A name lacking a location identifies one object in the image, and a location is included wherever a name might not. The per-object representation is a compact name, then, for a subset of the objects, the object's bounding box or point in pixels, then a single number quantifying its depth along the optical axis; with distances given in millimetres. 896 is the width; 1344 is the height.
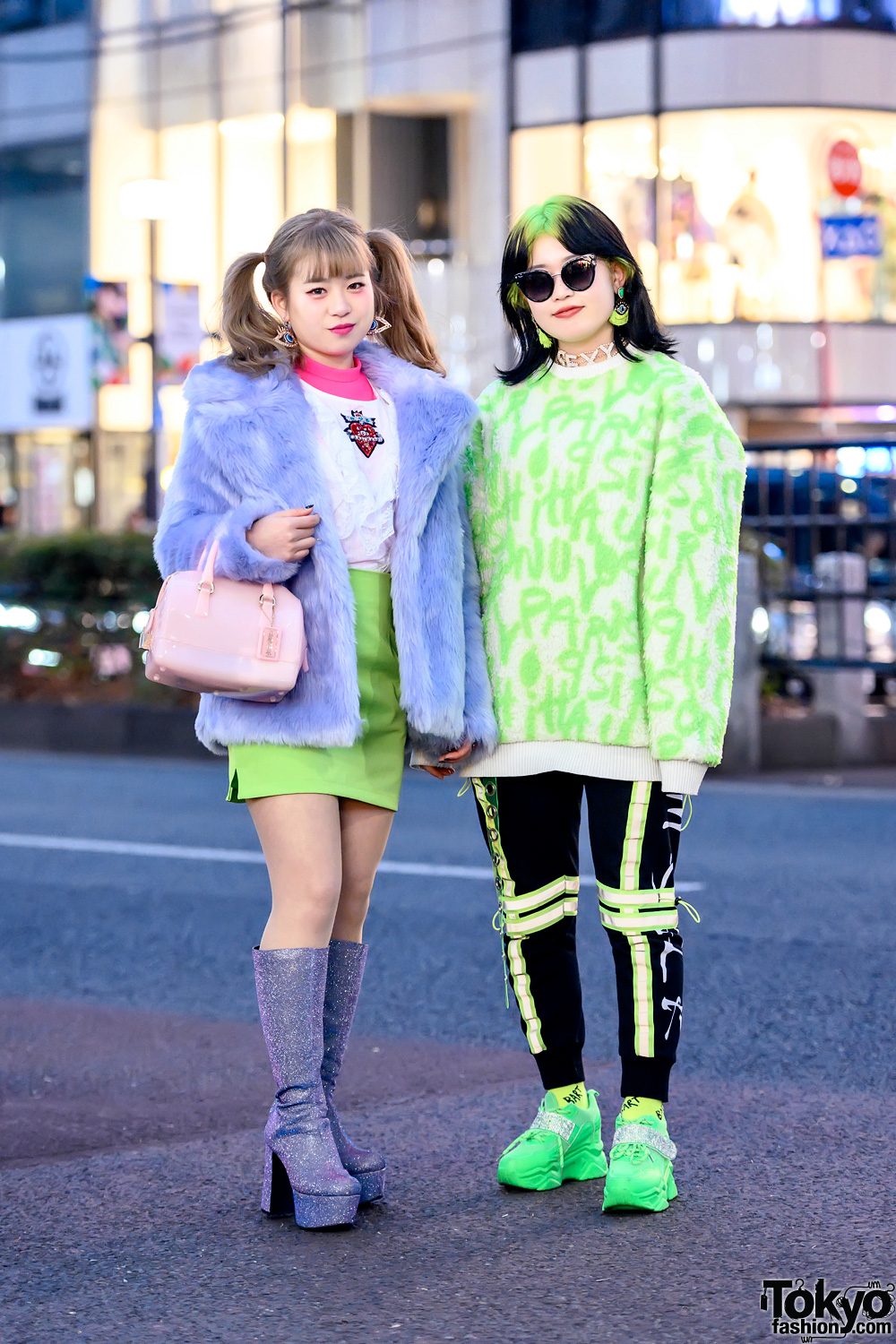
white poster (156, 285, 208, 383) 18500
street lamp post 20938
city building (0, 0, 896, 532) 27156
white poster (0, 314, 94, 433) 33312
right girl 3669
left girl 3594
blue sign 18031
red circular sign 27359
